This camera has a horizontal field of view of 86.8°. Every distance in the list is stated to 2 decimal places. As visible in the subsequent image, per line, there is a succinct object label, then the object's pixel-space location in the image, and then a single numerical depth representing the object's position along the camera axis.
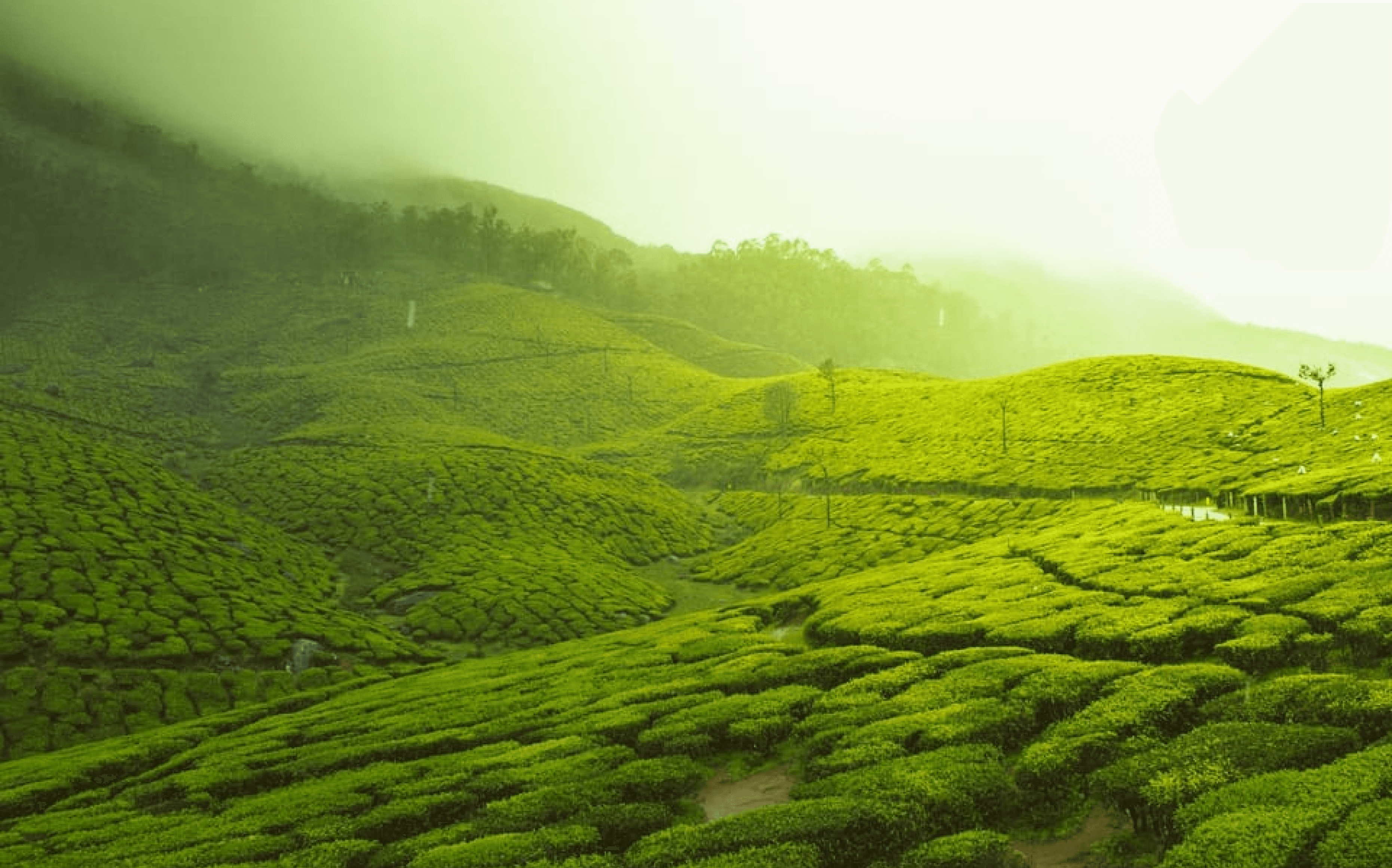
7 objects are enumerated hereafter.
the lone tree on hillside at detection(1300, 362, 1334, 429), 70.88
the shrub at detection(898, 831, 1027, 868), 15.52
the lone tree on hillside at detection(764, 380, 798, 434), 143.50
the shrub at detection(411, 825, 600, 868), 18.52
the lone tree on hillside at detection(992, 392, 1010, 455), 102.25
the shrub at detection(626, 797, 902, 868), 17.20
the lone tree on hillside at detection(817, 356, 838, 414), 151.88
